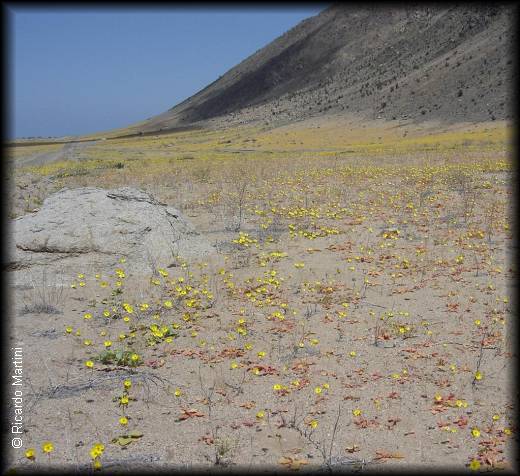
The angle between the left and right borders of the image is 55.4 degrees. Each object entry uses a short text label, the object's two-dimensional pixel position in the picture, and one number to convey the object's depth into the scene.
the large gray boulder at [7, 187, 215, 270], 8.56
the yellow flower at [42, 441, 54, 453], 3.68
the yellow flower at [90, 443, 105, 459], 3.61
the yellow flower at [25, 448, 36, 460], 3.66
